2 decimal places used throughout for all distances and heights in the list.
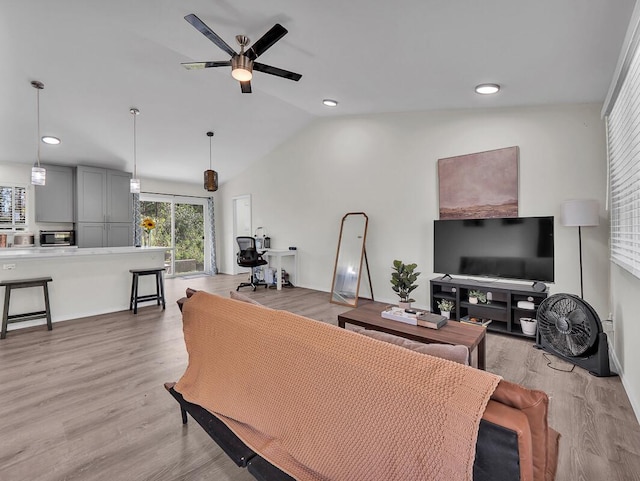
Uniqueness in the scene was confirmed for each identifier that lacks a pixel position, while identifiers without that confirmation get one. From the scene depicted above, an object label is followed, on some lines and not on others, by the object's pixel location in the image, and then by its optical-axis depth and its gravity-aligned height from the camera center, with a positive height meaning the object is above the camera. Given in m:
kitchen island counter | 3.64 -0.46
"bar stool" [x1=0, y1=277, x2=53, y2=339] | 3.32 -0.67
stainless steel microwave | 5.30 +0.07
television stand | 3.25 -0.72
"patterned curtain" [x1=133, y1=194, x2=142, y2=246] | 6.40 +0.41
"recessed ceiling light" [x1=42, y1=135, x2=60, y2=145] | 4.66 +1.59
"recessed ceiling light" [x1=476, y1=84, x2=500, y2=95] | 2.91 +1.45
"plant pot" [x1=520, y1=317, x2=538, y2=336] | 3.17 -0.93
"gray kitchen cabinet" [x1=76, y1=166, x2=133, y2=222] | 5.56 +0.88
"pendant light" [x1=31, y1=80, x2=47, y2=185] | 3.17 +0.70
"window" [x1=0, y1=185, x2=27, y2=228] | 5.12 +0.62
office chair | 5.79 -0.29
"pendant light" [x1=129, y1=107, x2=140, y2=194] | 4.03 +1.68
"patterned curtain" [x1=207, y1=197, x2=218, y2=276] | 7.81 +0.11
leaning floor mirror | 4.86 -0.33
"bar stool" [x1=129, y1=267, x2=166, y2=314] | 4.29 -0.69
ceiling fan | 2.20 +1.52
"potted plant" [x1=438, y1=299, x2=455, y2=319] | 3.56 -0.81
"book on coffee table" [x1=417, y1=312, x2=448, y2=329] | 2.34 -0.65
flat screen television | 3.26 -0.12
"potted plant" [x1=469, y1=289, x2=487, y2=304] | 3.49 -0.68
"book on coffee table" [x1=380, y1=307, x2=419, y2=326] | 2.46 -0.64
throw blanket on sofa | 0.75 -0.50
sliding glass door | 7.07 +0.28
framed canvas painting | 3.60 +0.66
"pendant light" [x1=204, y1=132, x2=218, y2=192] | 4.16 +0.83
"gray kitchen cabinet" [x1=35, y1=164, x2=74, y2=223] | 5.32 +0.82
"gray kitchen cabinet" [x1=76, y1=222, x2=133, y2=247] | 5.58 +0.15
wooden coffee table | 2.14 -0.70
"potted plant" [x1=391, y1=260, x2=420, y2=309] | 3.29 -0.44
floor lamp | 2.87 +0.23
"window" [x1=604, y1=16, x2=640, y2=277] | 1.92 +0.57
